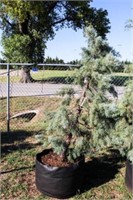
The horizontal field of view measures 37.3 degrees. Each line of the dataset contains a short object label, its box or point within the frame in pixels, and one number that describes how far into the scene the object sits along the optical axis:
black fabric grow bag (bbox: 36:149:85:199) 2.56
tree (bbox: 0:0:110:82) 10.87
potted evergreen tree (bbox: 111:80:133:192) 2.72
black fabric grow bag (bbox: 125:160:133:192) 2.66
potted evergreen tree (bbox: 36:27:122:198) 2.59
